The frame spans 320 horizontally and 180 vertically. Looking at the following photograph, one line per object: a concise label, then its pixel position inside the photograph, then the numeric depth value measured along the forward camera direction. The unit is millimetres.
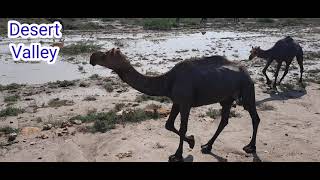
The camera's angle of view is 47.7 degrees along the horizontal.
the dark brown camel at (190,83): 7215
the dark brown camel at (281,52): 14547
